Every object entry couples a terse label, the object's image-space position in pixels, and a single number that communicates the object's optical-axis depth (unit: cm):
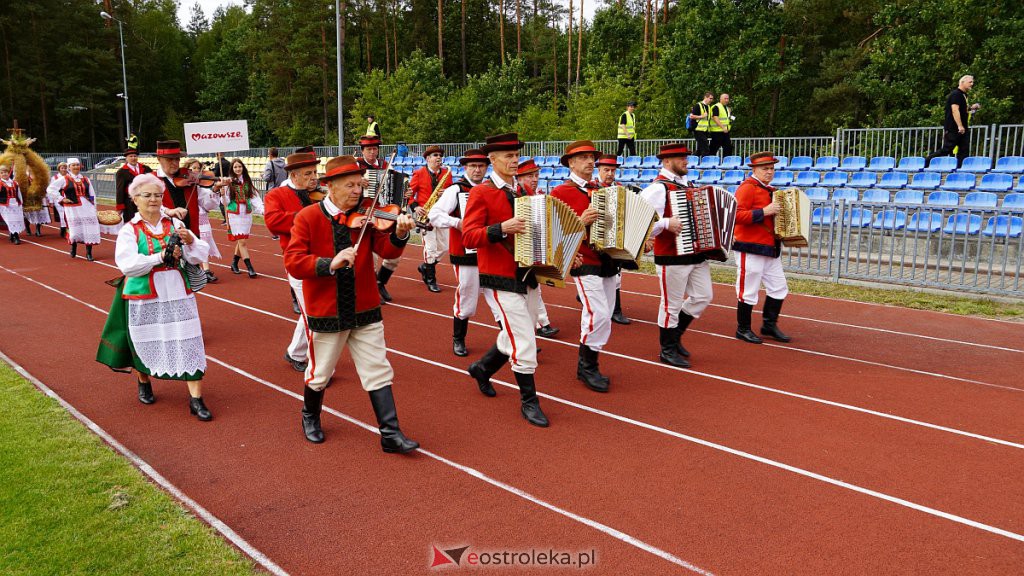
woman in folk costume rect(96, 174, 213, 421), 615
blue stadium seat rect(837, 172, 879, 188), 1628
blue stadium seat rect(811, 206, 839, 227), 1265
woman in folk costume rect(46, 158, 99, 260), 1689
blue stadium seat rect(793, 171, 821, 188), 1722
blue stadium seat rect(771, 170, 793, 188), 1755
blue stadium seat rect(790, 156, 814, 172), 1877
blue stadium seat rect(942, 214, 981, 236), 1108
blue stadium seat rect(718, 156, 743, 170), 1967
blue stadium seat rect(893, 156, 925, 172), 1648
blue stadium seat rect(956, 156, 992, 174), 1545
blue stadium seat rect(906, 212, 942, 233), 1123
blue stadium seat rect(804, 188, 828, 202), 1603
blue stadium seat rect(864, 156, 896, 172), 1714
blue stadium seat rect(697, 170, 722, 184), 1872
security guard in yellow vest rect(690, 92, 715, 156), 2025
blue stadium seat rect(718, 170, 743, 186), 1719
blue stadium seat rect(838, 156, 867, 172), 1748
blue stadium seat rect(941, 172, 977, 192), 1497
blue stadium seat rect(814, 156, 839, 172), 1814
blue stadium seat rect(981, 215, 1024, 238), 1070
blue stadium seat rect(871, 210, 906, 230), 1193
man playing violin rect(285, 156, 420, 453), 530
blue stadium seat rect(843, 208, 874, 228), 1190
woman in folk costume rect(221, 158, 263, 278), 1334
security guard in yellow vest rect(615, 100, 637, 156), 2320
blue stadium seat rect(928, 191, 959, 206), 1422
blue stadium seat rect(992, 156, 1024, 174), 1507
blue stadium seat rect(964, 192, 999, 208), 1356
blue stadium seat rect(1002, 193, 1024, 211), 1334
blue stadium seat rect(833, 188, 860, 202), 1639
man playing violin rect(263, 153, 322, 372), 779
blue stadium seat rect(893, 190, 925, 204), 1498
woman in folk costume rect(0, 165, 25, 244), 1953
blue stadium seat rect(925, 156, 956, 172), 1582
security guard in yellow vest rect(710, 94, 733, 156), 2023
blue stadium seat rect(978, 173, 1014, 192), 1459
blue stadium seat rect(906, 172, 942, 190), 1545
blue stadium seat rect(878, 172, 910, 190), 1585
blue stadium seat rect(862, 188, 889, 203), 1575
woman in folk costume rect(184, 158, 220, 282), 1055
